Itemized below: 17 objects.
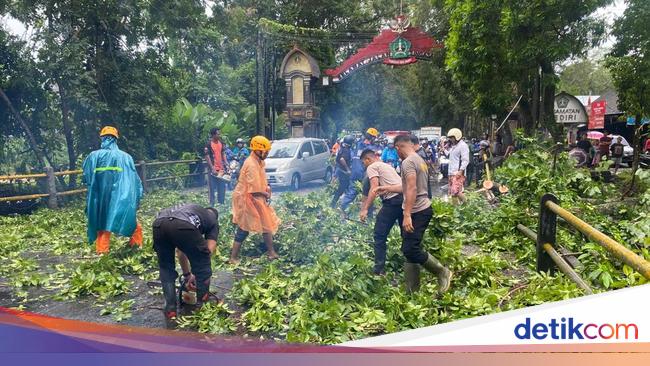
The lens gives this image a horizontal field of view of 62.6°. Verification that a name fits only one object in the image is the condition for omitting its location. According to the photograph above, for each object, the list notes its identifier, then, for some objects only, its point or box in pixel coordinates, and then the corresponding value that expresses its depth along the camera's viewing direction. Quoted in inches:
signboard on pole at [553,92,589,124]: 448.5
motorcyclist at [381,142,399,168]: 486.6
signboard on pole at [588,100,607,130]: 474.6
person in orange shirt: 427.5
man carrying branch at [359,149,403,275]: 209.3
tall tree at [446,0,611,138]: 403.9
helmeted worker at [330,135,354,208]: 389.4
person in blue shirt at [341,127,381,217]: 377.4
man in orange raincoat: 236.2
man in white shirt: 371.2
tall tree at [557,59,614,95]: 1493.1
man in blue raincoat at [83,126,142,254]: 246.4
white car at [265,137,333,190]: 563.8
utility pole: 424.6
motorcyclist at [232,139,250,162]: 494.9
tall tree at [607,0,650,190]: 338.3
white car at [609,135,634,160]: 690.8
